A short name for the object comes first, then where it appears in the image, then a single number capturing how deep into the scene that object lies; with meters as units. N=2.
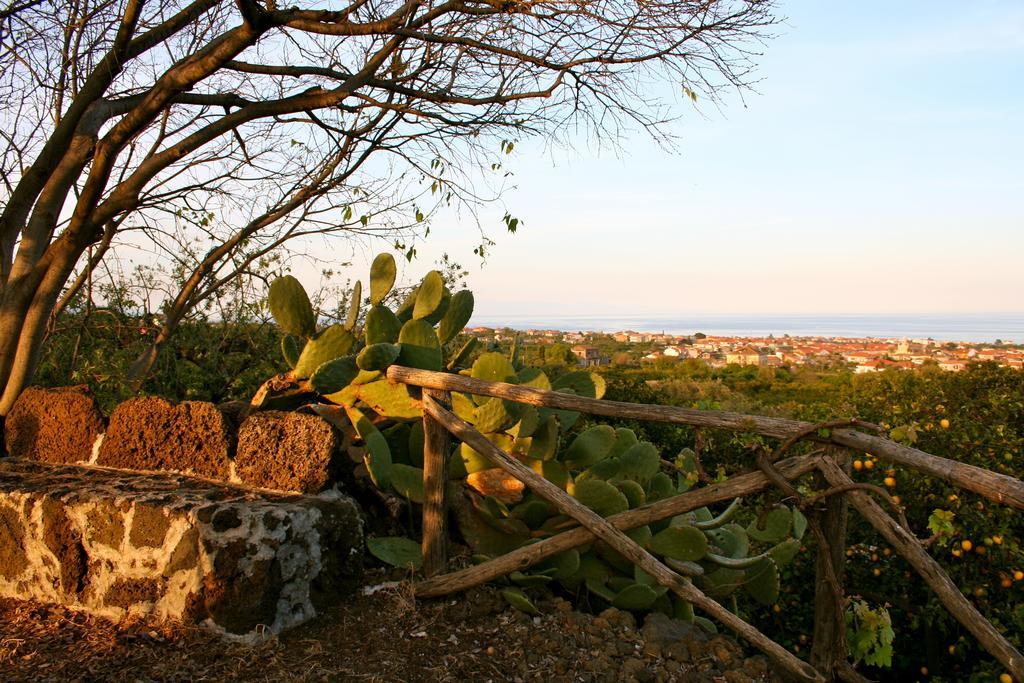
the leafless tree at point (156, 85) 4.71
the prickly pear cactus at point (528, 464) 3.51
